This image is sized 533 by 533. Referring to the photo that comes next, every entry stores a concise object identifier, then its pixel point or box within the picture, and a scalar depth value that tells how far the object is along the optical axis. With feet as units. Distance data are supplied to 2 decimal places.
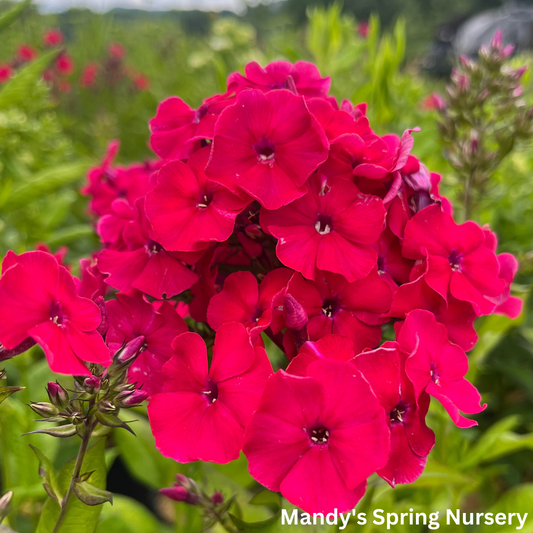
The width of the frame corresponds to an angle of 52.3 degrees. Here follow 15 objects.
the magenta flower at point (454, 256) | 0.43
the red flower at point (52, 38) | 2.72
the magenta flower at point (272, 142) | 0.41
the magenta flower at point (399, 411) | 0.36
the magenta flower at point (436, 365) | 0.37
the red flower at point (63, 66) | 2.55
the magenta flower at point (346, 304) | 0.41
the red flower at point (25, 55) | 1.93
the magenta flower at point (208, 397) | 0.36
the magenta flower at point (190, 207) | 0.41
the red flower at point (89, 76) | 2.90
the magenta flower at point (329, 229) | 0.40
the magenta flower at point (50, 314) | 0.34
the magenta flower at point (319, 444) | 0.34
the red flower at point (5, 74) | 1.60
